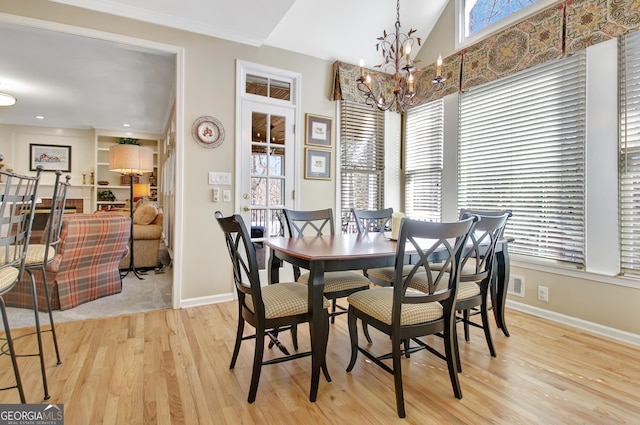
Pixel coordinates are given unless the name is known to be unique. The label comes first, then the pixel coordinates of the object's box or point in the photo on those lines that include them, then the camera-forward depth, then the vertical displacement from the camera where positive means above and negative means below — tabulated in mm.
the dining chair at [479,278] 1898 -411
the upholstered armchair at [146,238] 4562 -394
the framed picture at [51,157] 7283 +1179
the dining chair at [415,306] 1518 -488
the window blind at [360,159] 4066 +681
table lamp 6559 +415
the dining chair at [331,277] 2264 -480
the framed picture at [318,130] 3789 +954
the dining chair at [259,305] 1641 -498
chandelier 2246 +938
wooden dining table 1667 -263
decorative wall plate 3180 +776
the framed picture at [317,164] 3781 +556
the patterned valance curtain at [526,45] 2371 +1472
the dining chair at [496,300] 2510 -685
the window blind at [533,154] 2688 +556
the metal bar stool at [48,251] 1733 -247
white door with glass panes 3461 +465
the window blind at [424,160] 3963 +658
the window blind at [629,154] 2363 +439
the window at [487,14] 3026 +2011
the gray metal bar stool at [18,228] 1297 -91
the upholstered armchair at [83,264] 2984 -541
